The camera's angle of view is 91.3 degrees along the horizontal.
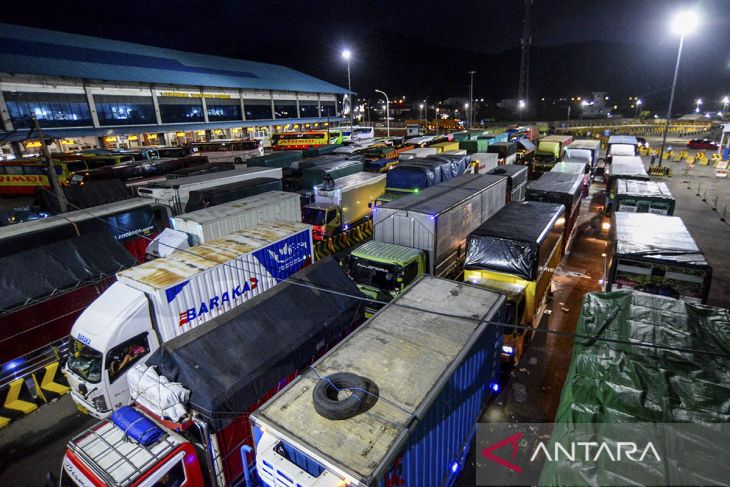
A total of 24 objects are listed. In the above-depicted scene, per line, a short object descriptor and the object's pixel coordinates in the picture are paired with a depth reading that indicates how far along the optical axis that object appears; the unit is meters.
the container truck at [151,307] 8.10
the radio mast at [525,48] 78.75
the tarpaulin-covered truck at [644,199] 15.48
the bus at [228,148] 46.22
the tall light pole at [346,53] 39.50
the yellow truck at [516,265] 9.91
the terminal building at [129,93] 39.38
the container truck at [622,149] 33.62
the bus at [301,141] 48.56
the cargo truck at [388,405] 4.74
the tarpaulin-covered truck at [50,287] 10.19
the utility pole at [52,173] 15.45
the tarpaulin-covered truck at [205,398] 5.78
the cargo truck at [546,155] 33.19
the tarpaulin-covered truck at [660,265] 9.16
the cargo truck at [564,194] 16.33
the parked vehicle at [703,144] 49.24
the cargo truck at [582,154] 29.42
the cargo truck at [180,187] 18.58
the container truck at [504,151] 31.70
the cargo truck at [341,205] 18.25
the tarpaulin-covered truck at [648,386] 3.88
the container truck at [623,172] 21.25
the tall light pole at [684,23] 22.72
